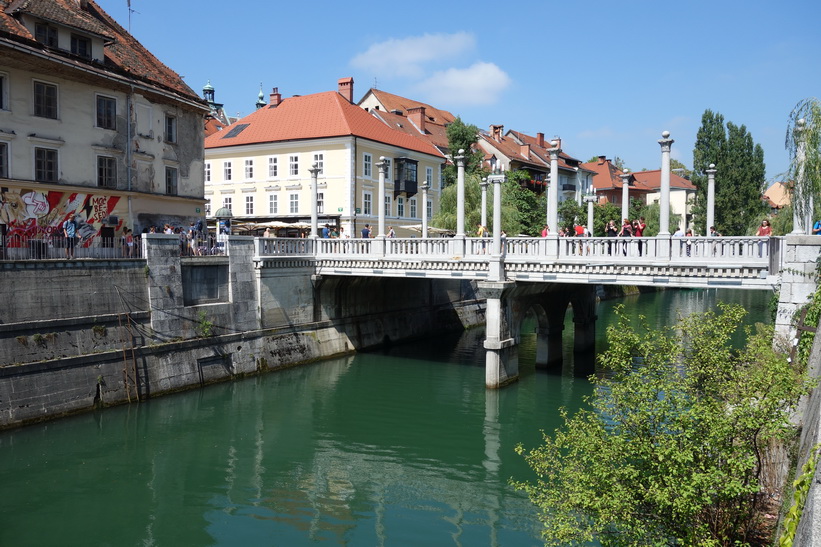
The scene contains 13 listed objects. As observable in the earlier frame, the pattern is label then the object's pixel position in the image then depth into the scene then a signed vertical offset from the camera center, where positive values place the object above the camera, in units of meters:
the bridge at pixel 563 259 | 20.19 +0.01
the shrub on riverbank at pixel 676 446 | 8.34 -2.51
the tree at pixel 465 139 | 61.03 +11.31
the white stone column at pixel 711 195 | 23.39 +2.41
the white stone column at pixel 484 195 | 31.08 +3.26
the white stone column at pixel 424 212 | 36.23 +2.64
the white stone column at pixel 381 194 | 31.22 +3.14
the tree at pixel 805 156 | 18.02 +2.93
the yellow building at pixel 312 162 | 46.53 +7.10
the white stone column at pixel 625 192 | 28.21 +3.02
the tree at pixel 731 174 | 54.84 +7.43
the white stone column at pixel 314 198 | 32.12 +3.02
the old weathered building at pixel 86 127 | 25.59 +5.78
